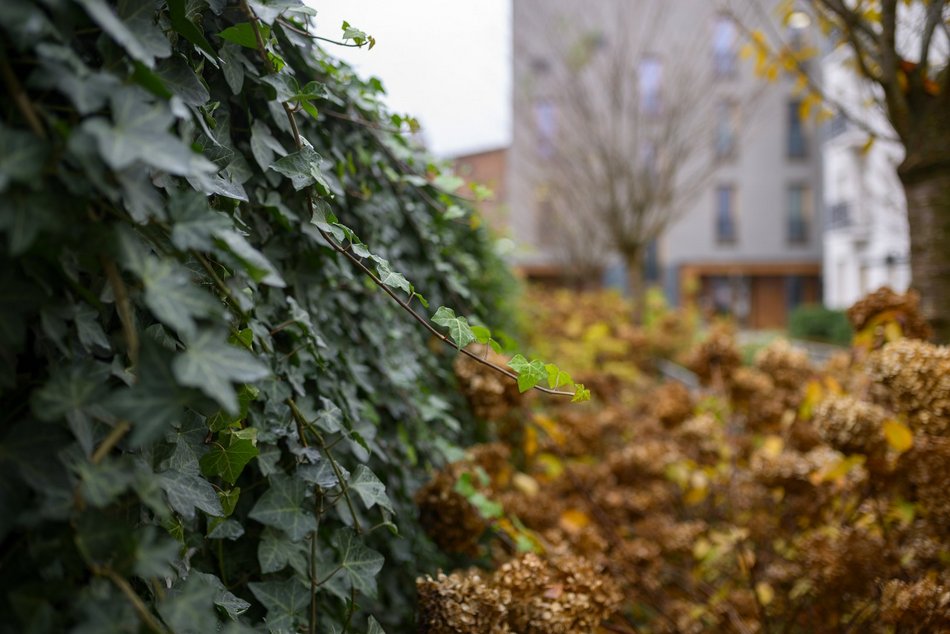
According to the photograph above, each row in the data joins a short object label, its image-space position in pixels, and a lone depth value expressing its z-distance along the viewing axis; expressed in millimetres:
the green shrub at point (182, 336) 592
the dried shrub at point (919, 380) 1383
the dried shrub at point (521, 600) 1134
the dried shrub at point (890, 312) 1728
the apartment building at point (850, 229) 16297
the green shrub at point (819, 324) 17953
